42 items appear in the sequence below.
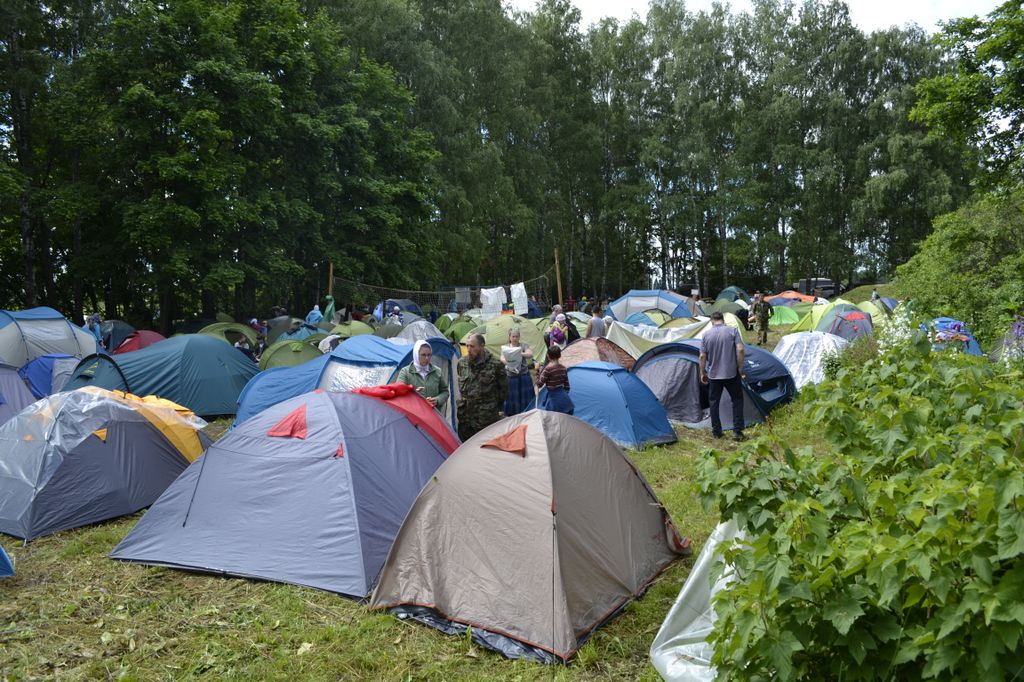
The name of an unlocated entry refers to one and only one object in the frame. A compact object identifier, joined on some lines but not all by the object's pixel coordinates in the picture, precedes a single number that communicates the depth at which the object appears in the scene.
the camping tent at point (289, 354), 12.64
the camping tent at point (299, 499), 4.87
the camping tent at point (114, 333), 17.44
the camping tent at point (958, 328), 10.33
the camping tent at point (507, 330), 16.31
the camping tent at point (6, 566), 5.04
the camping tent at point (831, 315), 16.73
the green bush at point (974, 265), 12.95
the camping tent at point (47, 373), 11.09
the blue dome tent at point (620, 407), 8.63
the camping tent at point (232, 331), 16.61
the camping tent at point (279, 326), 18.25
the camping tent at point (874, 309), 18.32
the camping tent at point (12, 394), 8.45
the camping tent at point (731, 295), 29.12
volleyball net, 22.73
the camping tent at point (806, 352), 11.55
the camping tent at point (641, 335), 14.59
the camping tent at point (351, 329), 15.99
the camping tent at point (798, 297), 27.48
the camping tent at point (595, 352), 11.78
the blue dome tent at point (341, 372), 9.45
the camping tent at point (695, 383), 9.62
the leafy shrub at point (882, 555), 1.75
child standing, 7.15
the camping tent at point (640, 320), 20.58
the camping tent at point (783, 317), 23.96
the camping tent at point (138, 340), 14.80
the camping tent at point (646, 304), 24.77
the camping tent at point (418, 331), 15.55
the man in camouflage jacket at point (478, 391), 6.93
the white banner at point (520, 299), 21.95
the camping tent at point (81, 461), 5.97
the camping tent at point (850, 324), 15.13
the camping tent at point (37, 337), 13.91
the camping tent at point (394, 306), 20.20
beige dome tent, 4.04
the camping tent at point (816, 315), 18.22
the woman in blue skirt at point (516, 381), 7.48
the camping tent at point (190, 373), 10.68
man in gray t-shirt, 8.39
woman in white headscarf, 6.72
